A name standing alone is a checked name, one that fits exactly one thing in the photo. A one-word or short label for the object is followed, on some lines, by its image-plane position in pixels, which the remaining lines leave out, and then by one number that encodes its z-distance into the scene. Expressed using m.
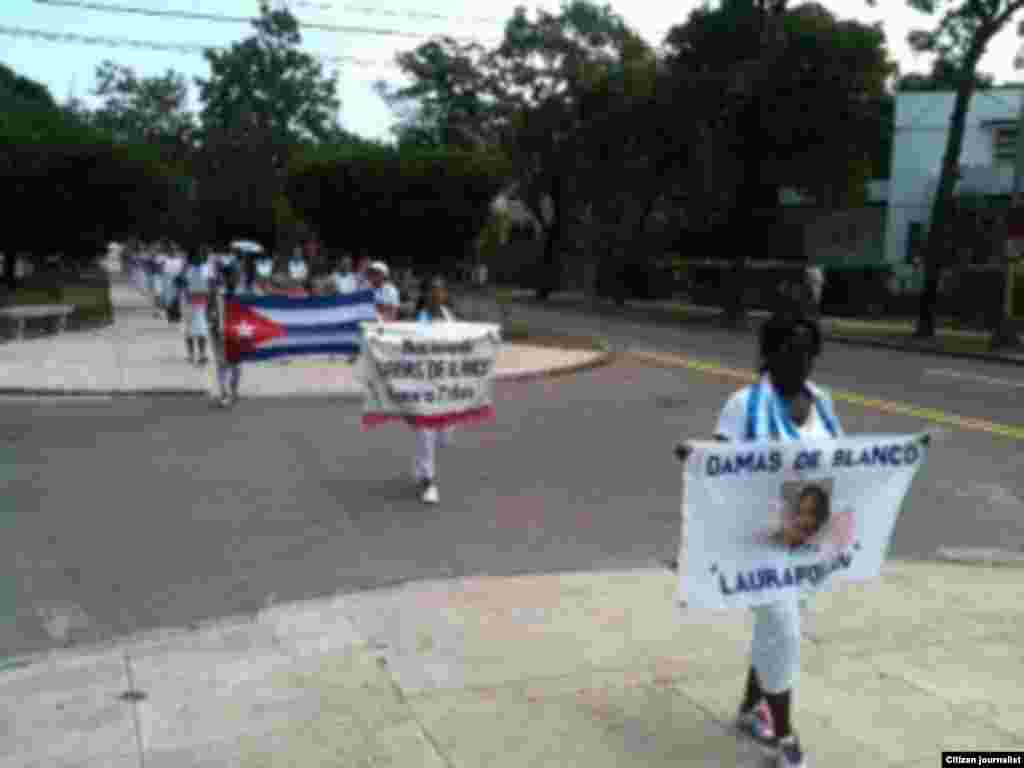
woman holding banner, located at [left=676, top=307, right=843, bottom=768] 4.33
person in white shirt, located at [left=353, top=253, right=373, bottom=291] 22.67
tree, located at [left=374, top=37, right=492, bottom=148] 53.34
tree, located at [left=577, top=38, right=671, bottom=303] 41.28
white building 44.03
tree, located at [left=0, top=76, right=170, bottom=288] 35.28
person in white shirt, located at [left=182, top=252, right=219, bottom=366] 18.30
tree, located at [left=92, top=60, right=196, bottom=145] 82.50
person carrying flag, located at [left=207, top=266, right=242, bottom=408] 13.72
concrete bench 23.20
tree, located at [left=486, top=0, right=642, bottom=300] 48.19
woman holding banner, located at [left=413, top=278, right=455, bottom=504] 9.42
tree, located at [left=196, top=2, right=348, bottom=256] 84.06
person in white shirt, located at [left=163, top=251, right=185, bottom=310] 27.00
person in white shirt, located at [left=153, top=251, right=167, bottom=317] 31.67
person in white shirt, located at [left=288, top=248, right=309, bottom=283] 31.52
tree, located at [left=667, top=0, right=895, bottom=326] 36.62
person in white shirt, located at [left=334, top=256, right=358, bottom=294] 22.75
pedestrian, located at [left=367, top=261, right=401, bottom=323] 14.04
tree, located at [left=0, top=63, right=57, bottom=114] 70.03
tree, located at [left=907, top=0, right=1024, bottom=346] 28.89
